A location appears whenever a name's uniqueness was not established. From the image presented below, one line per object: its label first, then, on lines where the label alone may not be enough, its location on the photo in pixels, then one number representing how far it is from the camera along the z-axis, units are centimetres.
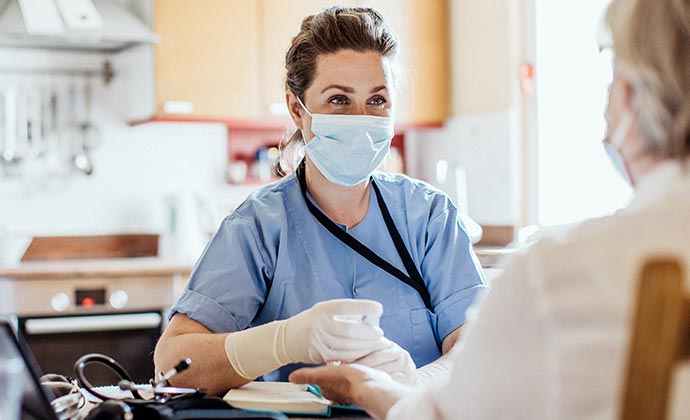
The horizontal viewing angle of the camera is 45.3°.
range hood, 306
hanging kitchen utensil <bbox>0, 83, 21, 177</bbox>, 334
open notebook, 118
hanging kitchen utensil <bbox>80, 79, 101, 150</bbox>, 348
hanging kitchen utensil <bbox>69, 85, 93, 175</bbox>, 346
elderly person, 71
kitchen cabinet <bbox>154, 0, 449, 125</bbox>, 327
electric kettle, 337
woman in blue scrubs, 151
